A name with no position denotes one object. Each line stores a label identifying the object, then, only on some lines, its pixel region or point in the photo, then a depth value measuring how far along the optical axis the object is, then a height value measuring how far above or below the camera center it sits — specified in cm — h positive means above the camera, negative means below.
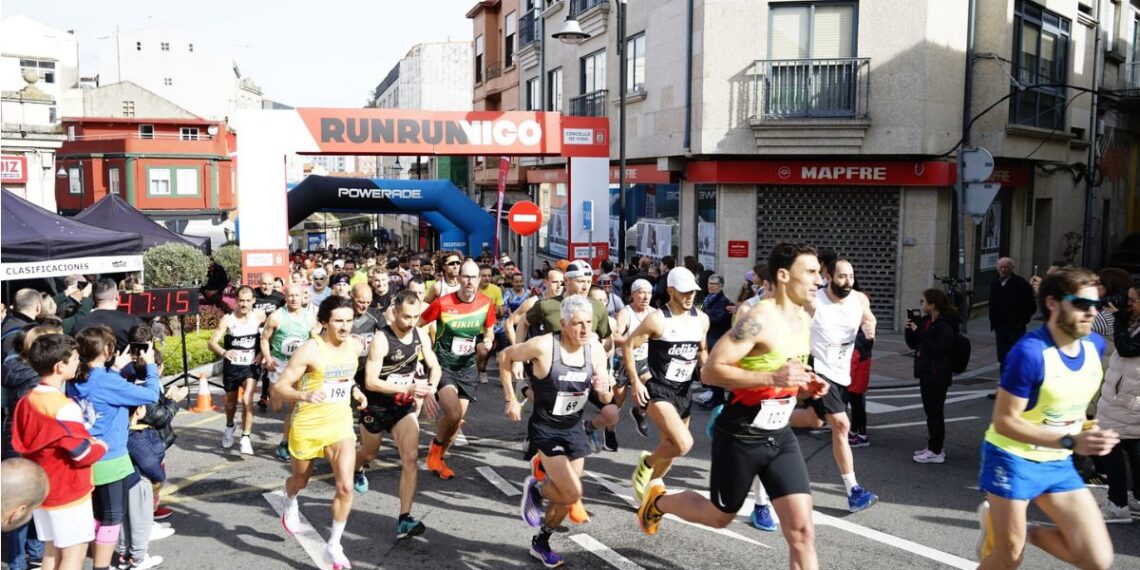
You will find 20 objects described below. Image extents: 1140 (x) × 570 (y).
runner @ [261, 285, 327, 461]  916 -119
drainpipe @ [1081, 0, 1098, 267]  2164 +160
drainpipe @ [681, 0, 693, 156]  1805 +268
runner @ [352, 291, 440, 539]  641 -130
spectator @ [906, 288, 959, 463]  833 -132
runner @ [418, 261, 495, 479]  854 -110
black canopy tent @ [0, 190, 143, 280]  1188 -49
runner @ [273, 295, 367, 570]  591 -127
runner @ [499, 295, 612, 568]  588 -130
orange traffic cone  1038 -217
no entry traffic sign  1756 -11
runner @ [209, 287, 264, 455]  923 -146
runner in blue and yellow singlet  458 -108
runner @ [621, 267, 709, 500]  721 -103
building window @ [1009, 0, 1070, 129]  1844 +319
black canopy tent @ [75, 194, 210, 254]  1766 -19
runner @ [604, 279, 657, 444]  808 -91
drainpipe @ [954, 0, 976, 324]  1702 +233
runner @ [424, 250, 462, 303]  977 -71
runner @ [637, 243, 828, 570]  493 -104
